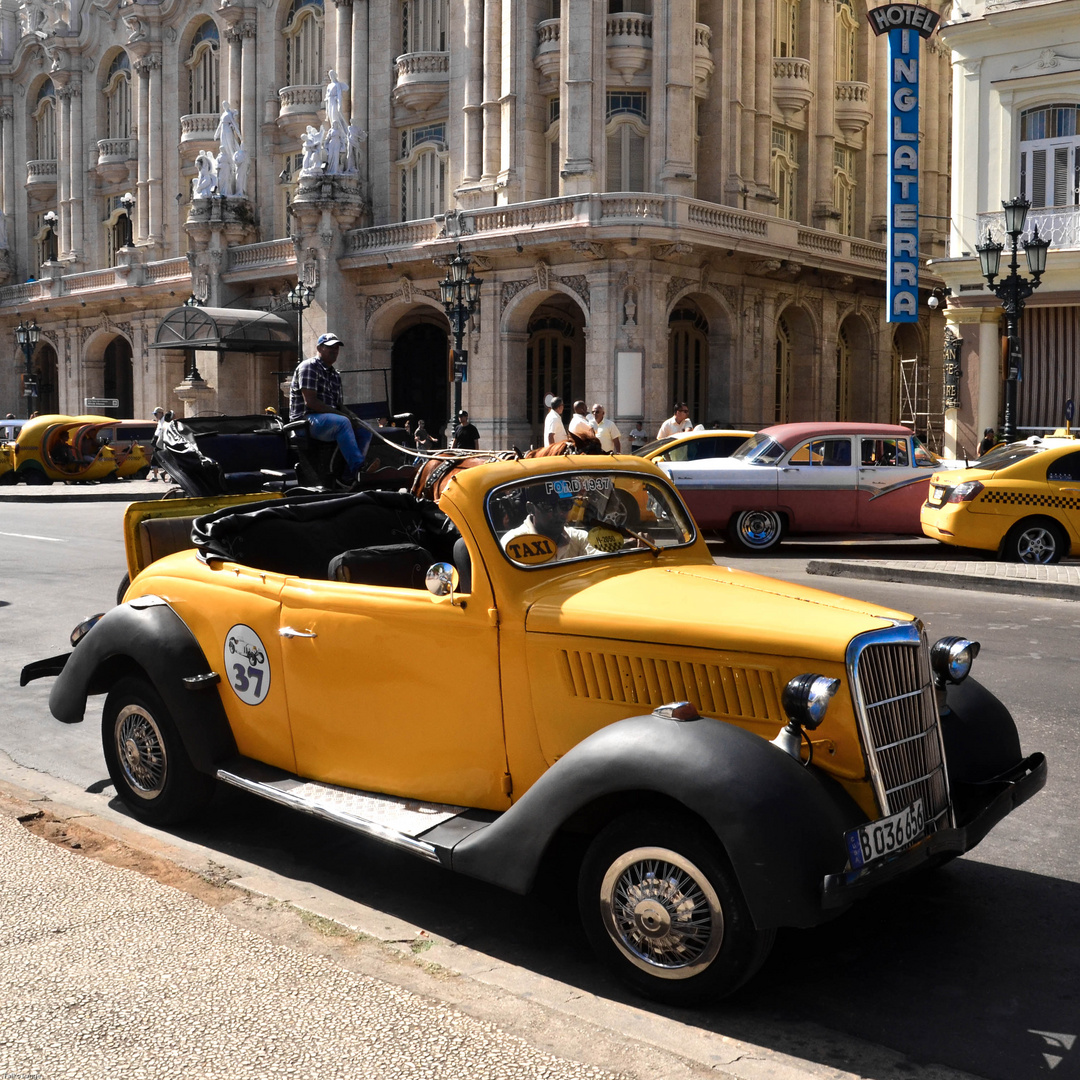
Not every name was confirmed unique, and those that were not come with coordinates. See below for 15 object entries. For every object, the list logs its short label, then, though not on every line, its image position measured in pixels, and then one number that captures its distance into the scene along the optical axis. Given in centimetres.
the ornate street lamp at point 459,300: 2989
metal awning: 3616
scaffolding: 3566
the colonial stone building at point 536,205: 3047
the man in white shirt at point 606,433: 2131
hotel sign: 2711
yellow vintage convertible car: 370
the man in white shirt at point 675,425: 2209
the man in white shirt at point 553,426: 1922
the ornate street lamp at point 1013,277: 2014
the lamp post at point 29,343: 4384
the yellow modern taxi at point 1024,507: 1427
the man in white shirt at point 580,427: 1534
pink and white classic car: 1630
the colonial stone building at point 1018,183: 2508
